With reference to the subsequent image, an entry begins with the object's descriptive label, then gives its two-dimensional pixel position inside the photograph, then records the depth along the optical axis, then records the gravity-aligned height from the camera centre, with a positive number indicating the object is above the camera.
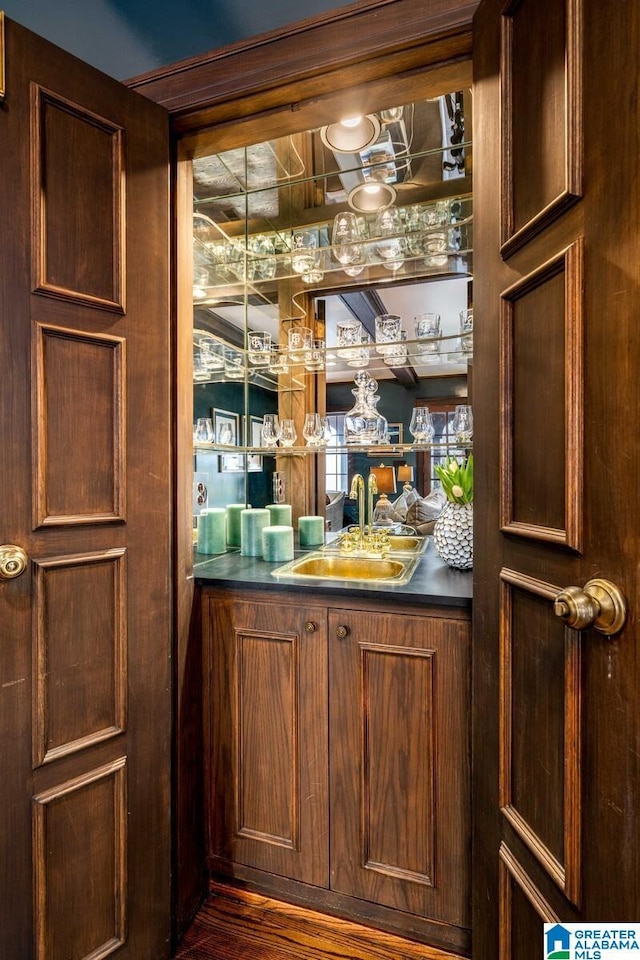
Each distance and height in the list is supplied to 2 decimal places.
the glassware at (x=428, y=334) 1.94 +0.56
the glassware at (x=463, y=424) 1.86 +0.18
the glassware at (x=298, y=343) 2.18 +0.59
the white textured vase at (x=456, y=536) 1.61 -0.22
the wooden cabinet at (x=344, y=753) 1.31 -0.83
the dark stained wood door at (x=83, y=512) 1.00 -0.09
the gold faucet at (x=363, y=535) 1.99 -0.27
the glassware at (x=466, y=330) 1.85 +0.55
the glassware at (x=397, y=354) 1.99 +0.49
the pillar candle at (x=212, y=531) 1.92 -0.24
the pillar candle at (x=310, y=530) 2.12 -0.26
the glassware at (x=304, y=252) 2.11 +0.97
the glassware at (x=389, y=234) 1.93 +0.96
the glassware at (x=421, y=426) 1.93 +0.18
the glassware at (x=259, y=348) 2.20 +0.57
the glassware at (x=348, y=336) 2.04 +0.58
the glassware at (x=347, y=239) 1.96 +0.96
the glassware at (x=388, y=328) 1.98 +0.59
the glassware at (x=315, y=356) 2.12 +0.52
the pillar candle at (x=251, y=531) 1.93 -0.24
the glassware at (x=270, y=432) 2.19 +0.18
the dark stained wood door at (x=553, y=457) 0.63 +0.02
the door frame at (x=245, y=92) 1.08 +0.95
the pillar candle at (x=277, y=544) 1.83 -0.28
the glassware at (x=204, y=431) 1.90 +0.17
